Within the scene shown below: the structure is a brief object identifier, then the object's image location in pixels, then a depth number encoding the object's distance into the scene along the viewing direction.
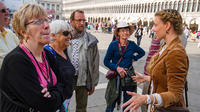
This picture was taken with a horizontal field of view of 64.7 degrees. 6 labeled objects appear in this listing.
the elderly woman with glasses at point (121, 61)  3.11
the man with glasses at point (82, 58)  2.74
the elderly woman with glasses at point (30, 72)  1.21
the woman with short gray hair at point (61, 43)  1.97
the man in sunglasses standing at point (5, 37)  2.40
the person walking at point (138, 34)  14.60
